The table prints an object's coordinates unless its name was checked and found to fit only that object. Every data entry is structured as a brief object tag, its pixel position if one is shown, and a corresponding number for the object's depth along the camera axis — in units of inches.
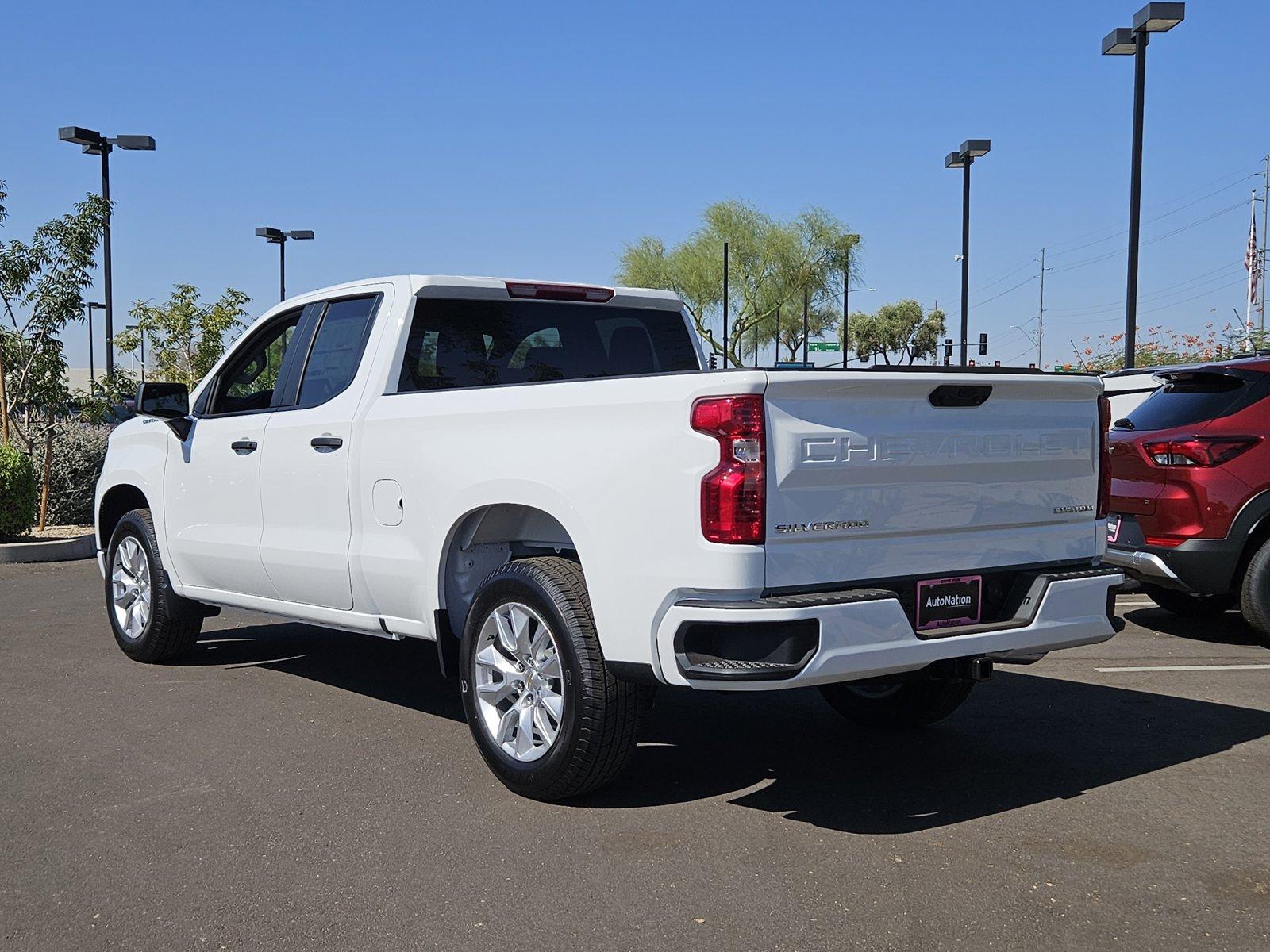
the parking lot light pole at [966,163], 1137.4
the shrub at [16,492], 553.0
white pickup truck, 165.0
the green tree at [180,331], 1149.1
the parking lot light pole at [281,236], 1342.3
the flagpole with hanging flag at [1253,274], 2549.2
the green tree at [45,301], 618.8
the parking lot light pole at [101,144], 796.0
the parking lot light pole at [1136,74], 682.2
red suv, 309.7
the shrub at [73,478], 685.3
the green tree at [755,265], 2402.8
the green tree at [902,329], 4069.9
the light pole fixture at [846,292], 2263.0
